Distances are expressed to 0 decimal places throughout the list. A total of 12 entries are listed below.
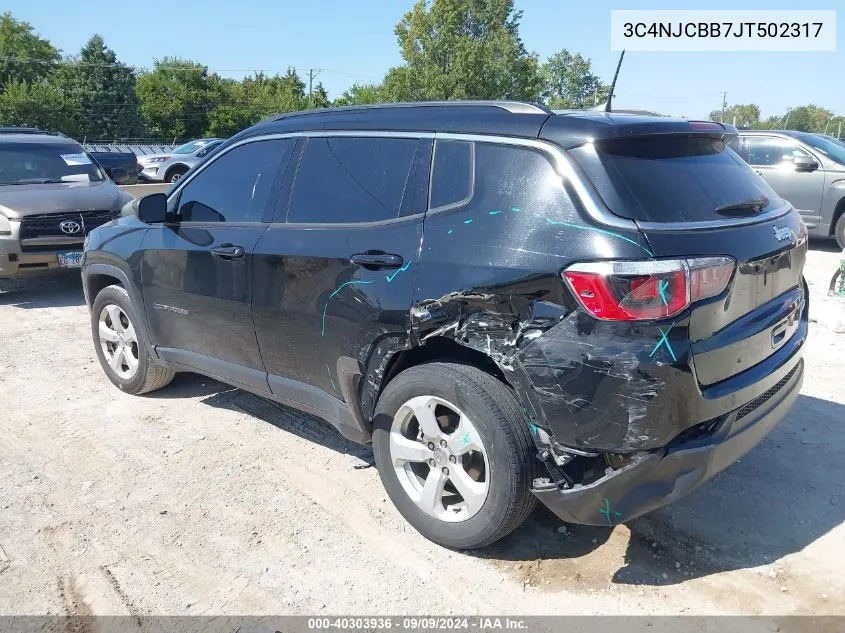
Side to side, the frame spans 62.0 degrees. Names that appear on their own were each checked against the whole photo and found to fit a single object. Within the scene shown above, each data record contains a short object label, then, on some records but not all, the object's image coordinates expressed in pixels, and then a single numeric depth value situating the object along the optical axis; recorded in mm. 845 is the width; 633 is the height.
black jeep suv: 2525
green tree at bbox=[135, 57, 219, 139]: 63375
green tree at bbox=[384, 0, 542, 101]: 53156
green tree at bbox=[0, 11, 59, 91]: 60844
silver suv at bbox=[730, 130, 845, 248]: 10039
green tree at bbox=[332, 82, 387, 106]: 57550
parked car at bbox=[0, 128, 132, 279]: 7676
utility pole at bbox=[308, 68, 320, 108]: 67938
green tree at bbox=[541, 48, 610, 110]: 80000
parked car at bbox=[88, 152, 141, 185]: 12875
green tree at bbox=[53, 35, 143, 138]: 57250
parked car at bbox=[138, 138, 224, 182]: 21266
